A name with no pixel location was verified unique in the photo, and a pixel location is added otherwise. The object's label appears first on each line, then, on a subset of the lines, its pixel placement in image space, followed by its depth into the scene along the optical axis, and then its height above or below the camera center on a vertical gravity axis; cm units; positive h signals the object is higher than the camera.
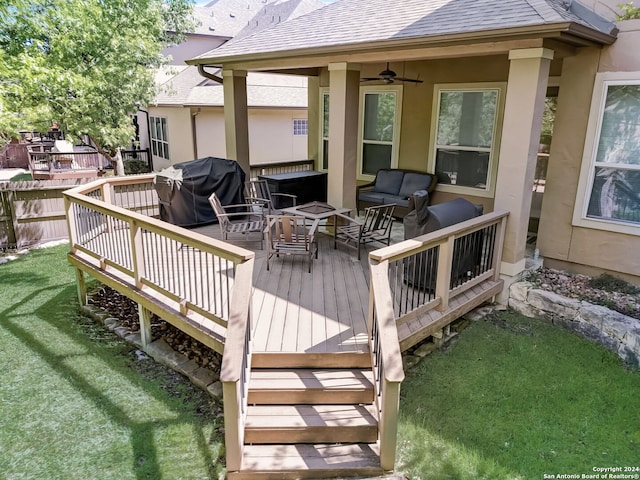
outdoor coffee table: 654 -130
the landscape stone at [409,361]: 494 -252
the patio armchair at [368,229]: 643 -152
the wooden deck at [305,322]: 346 -196
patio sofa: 844 -119
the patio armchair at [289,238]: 596 -149
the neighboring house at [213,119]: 1533 +3
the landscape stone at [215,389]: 460 -265
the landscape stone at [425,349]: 515 -249
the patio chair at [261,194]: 850 -137
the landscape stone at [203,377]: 479 -265
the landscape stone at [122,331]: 594 -270
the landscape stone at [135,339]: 571 -269
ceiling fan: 779 +78
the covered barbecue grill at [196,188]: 780 -115
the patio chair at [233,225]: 677 -156
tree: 741 +104
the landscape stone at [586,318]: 503 -220
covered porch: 529 +61
